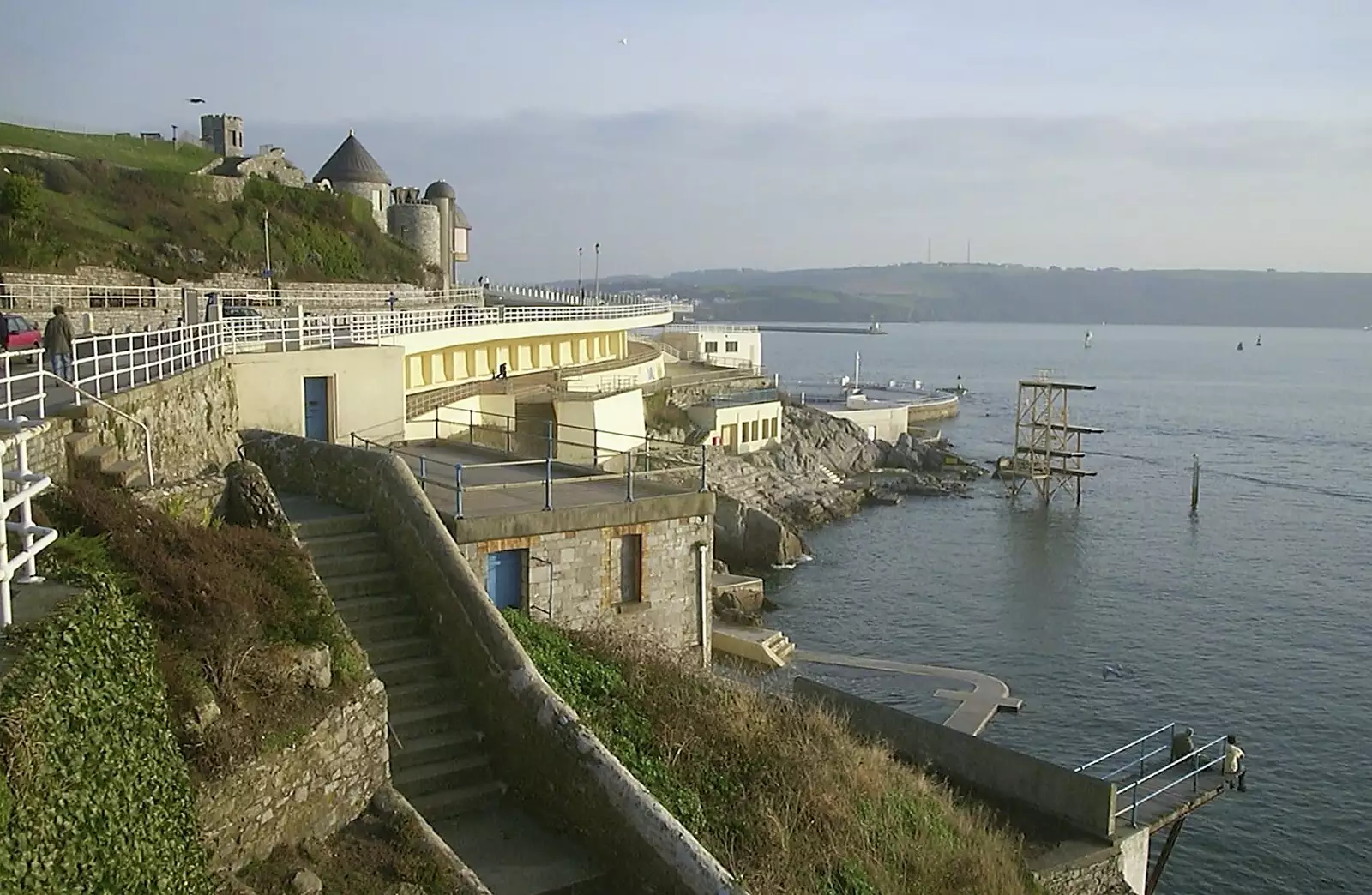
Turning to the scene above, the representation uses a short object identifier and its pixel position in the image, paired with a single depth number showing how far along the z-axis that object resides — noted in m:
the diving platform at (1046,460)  58.25
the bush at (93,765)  5.91
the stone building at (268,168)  62.12
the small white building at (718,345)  77.88
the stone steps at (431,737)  10.94
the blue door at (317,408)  20.70
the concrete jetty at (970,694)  25.47
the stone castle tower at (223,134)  69.62
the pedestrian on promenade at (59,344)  14.78
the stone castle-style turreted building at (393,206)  67.62
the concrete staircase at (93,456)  11.40
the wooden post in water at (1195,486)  54.84
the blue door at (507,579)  16.41
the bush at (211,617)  8.76
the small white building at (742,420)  53.66
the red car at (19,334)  20.66
